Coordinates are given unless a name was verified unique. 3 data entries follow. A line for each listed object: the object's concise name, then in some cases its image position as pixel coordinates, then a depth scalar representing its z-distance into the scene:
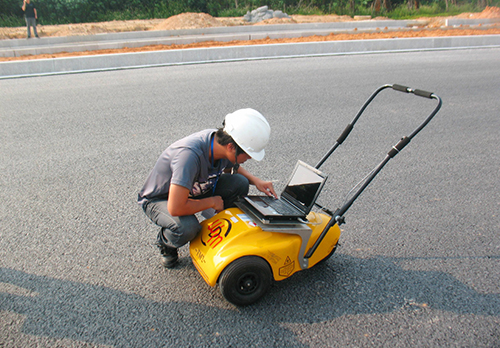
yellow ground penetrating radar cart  2.37
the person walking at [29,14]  16.92
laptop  2.58
